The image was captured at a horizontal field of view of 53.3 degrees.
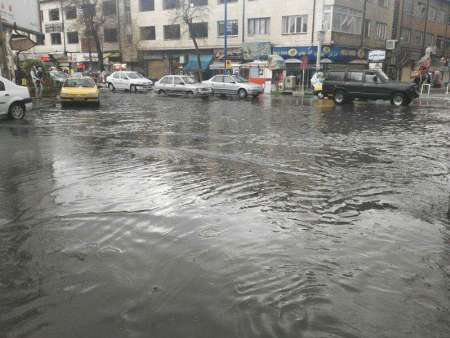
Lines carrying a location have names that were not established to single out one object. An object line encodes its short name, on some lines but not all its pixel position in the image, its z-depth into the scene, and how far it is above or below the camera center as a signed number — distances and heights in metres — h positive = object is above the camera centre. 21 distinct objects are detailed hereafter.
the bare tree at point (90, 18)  47.94 +5.26
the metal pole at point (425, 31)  51.88 +4.24
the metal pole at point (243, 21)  43.56 +4.37
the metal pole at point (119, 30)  53.47 +4.22
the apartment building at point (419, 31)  47.69 +4.25
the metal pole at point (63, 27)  58.00 +4.85
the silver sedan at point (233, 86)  29.12 -1.26
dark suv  22.88 -1.01
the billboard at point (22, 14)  21.62 +2.61
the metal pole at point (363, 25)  42.00 +3.96
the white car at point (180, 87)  29.56 -1.32
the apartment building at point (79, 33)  53.41 +3.99
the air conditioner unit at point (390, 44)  43.22 +2.27
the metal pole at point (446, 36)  56.38 +4.03
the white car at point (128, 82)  35.22 -1.22
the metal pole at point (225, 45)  41.95 +2.07
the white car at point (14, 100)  14.89 -1.16
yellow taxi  20.75 -1.16
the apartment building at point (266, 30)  39.38 +3.54
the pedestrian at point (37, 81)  24.89 -0.86
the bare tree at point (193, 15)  45.19 +5.20
